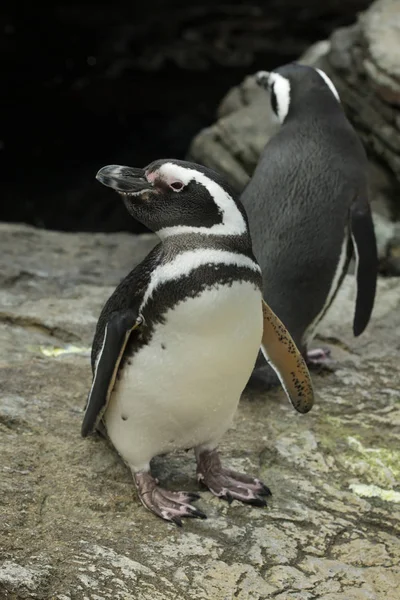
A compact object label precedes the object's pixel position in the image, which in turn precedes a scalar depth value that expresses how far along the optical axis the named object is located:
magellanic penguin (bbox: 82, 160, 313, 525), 4.80
